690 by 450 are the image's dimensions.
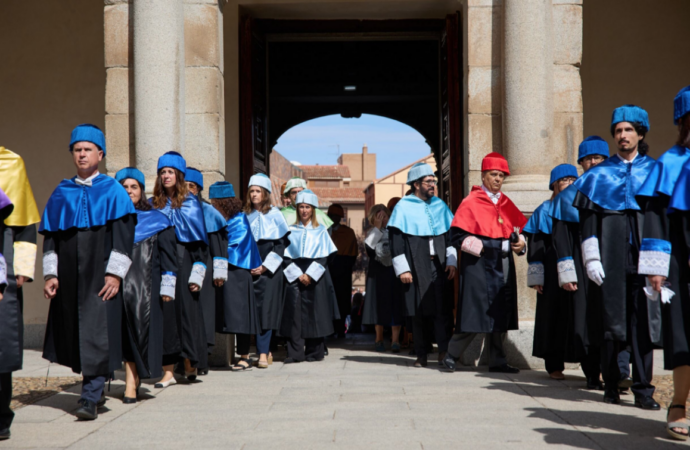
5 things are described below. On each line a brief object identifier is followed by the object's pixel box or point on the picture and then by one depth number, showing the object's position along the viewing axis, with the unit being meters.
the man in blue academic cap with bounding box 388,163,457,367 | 7.38
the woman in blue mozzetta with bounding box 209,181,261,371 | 7.38
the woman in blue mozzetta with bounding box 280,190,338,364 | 8.12
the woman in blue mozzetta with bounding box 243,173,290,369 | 7.76
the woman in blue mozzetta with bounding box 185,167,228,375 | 6.85
